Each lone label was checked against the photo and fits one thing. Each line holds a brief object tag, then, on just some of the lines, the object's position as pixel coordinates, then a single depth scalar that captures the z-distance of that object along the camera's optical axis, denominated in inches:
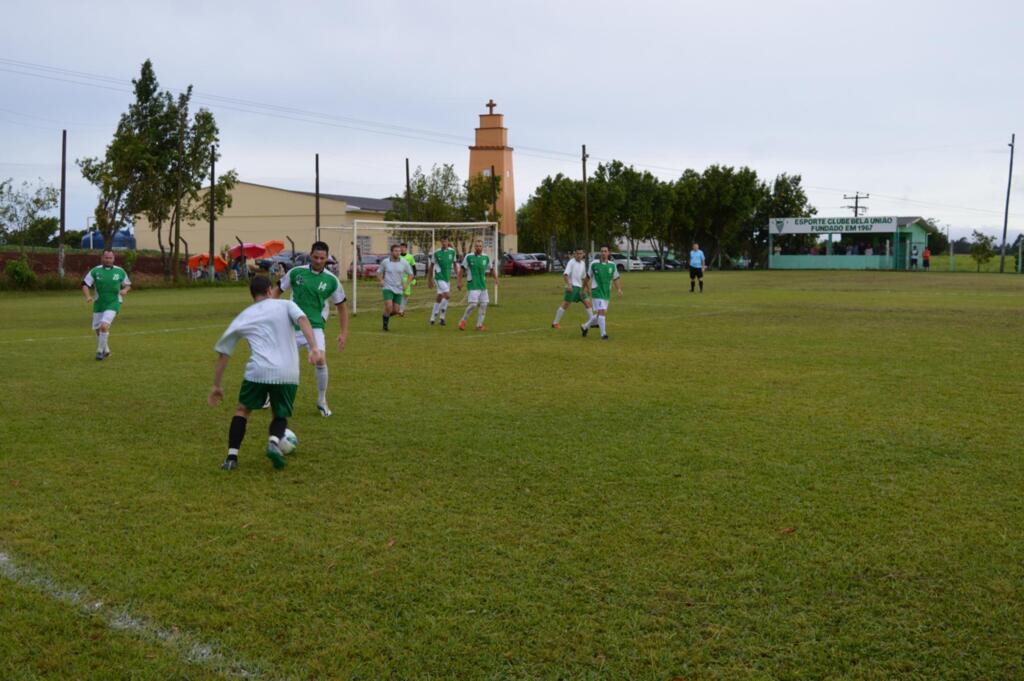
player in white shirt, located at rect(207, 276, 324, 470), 272.5
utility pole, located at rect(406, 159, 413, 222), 1990.5
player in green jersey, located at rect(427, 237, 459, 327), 812.6
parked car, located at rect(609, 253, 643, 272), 2472.9
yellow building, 2549.2
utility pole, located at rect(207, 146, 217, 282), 1651.1
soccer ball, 289.0
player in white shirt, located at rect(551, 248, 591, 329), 706.2
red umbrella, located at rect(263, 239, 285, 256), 2089.1
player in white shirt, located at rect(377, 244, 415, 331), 757.3
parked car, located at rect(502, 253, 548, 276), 2114.9
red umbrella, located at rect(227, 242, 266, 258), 1931.0
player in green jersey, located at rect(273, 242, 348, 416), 376.8
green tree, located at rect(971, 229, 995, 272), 2333.9
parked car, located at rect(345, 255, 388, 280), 1699.1
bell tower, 2501.2
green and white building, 2432.3
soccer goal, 1031.0
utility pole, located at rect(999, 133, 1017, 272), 2233.0
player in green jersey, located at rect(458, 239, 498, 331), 771.4
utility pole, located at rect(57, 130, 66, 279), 1450.5
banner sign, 2428.6
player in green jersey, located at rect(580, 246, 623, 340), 667.4
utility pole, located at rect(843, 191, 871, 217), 3408.0
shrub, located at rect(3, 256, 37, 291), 1369.3
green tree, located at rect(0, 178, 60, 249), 1700.3
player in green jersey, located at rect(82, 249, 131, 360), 564.4
